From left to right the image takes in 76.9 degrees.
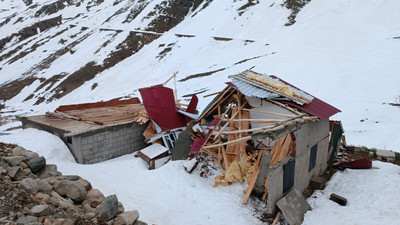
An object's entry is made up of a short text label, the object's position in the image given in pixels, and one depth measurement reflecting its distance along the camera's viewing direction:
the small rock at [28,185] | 5.36
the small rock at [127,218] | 5.76
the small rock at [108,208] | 5.67
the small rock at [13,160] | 6.51
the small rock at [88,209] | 5.82
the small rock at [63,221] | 4.63
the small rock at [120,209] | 6.17
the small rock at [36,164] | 6.94
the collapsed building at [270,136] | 7.60
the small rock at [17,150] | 7.31
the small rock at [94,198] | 6.30
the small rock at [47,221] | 4.55
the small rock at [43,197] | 5.34
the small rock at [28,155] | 7.11
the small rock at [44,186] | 5.74
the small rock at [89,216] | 5.41
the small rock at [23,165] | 6.68
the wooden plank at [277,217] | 7.09
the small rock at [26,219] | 4.29
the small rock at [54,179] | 6.36
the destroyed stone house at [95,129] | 11.29
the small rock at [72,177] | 7.02
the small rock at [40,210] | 4.66
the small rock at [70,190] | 6.12
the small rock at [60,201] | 5.43
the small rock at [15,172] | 5.88
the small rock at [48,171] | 7.00
